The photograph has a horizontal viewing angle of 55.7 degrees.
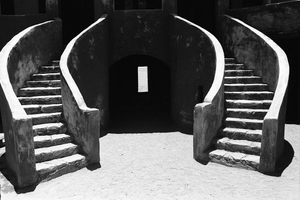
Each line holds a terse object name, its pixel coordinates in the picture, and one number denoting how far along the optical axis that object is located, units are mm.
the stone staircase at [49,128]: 5441
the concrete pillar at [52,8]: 9594
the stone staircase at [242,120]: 5864
